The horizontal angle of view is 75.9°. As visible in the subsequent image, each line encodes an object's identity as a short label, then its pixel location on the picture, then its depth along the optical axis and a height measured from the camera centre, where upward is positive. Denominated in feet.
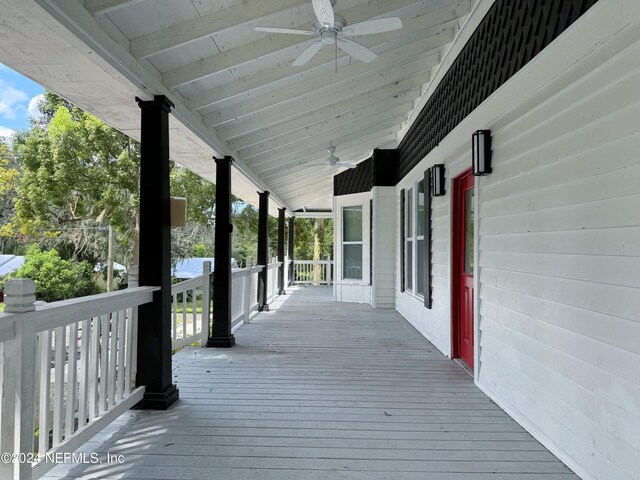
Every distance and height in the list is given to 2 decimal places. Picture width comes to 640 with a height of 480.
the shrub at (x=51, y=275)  46.21 -3.19
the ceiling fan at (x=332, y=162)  21.96 +4.84
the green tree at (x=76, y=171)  37.83 +7.27
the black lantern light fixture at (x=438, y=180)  15.19 +2.53
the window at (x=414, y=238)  19.33 +0.47
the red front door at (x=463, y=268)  13.15 -0.68
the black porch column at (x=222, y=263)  16.15 -0.63
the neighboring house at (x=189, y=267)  58.47 -3.09
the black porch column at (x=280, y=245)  33.78 +0.19
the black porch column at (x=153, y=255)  9.95 -0.19
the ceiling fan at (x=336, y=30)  8.20 +4.74
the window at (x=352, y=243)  28.73 +0.32
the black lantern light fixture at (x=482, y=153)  10.75 +2.49
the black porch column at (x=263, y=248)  24.38 -0.04
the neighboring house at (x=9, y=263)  50.30 -2.11
